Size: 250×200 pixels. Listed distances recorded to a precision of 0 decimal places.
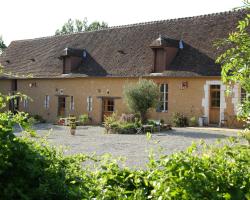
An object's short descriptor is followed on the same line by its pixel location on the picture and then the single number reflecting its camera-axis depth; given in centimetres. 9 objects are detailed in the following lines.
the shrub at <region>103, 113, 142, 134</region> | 2125
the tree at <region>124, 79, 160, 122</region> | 2220
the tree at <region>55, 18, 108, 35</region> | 6992
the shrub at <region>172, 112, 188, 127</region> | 2400
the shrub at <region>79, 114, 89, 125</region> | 2765
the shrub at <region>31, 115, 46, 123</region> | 3072
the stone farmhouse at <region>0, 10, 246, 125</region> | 2375
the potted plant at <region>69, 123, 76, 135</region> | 2032
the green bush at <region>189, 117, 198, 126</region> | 2356
